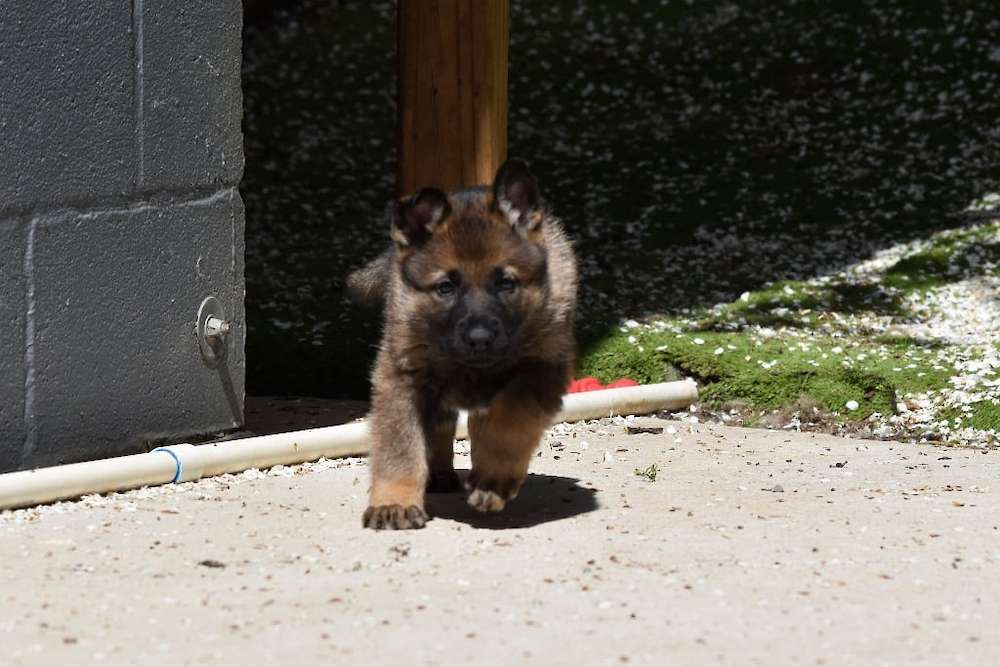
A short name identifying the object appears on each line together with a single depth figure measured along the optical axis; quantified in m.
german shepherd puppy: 10.92
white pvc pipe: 11.21
